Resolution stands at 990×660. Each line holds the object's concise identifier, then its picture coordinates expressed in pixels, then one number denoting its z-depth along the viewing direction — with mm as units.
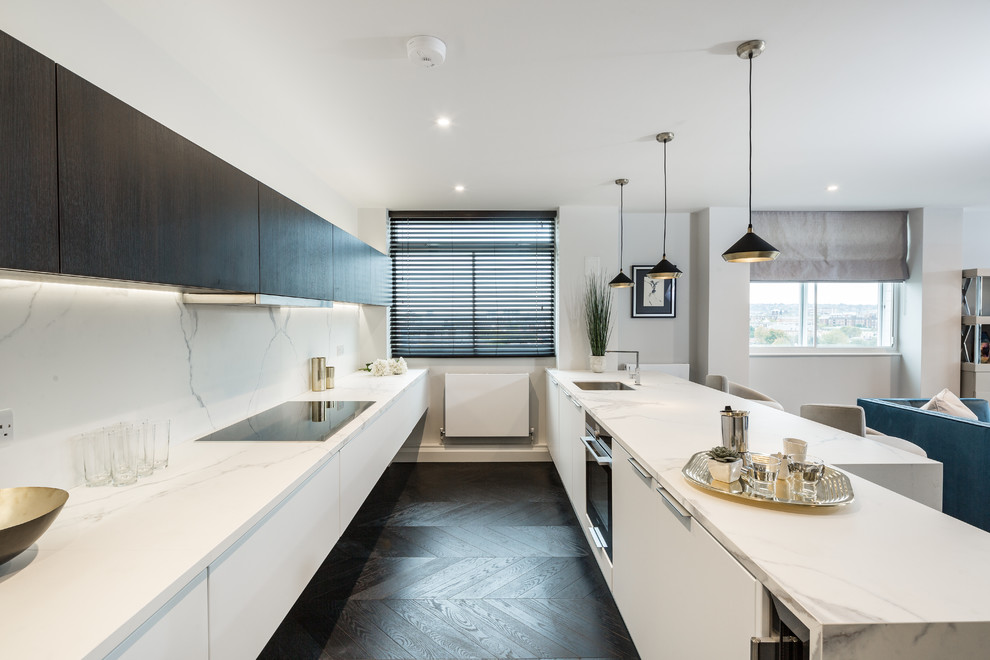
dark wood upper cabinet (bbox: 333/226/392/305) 2986
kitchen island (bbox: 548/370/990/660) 753
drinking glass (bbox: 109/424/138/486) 1479
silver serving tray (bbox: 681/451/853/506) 1204
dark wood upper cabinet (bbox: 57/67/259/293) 1078
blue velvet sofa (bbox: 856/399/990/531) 2727
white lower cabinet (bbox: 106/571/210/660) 839
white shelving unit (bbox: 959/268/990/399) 4488
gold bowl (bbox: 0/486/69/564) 968
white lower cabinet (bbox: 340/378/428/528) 2104
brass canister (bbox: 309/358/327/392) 3260
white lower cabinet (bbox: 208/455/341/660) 1129
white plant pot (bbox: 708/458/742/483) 1316
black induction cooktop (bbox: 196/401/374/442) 2012
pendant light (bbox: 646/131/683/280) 3221
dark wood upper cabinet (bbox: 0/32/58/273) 926
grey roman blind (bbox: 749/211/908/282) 4781
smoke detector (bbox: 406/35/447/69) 1785
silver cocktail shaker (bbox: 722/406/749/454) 1494
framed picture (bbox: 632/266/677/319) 4855
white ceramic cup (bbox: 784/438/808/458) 1339
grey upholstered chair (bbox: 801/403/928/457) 2749
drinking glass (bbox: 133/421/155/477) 1549
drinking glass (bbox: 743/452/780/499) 1284
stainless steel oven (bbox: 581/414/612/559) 2195
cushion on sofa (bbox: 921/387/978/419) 3229
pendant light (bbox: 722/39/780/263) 2211
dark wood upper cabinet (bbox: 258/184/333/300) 1996
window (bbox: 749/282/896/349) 5008
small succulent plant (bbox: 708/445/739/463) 1341
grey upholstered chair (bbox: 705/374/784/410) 3593
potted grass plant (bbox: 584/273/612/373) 4461
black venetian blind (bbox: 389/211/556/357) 4742
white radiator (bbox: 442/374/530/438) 4602
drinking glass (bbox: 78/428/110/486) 1461
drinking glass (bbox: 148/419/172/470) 1646
